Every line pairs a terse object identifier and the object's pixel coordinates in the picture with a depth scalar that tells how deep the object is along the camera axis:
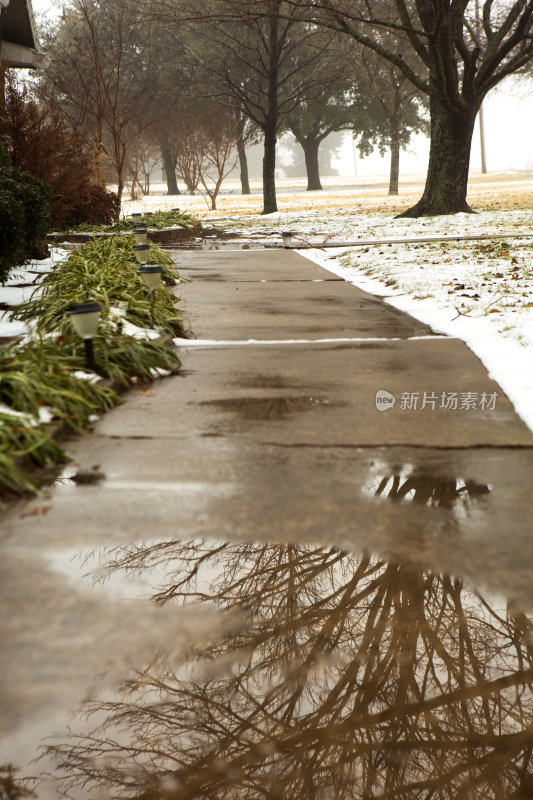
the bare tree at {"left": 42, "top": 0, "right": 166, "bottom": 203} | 36.91
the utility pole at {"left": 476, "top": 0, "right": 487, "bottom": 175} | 54.96
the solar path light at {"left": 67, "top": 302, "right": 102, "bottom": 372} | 4.26
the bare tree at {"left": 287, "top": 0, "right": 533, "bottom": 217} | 17.08
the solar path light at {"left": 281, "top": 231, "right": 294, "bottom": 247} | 13.89
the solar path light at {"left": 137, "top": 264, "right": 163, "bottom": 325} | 5.51
